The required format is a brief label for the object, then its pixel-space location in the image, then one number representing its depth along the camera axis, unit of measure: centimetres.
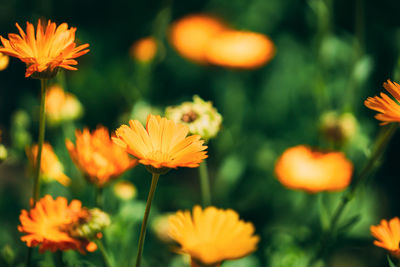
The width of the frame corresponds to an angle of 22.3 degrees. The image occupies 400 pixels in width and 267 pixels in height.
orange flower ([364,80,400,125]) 50
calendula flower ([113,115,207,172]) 51
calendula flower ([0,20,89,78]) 51
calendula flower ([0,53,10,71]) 52
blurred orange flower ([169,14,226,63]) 89
